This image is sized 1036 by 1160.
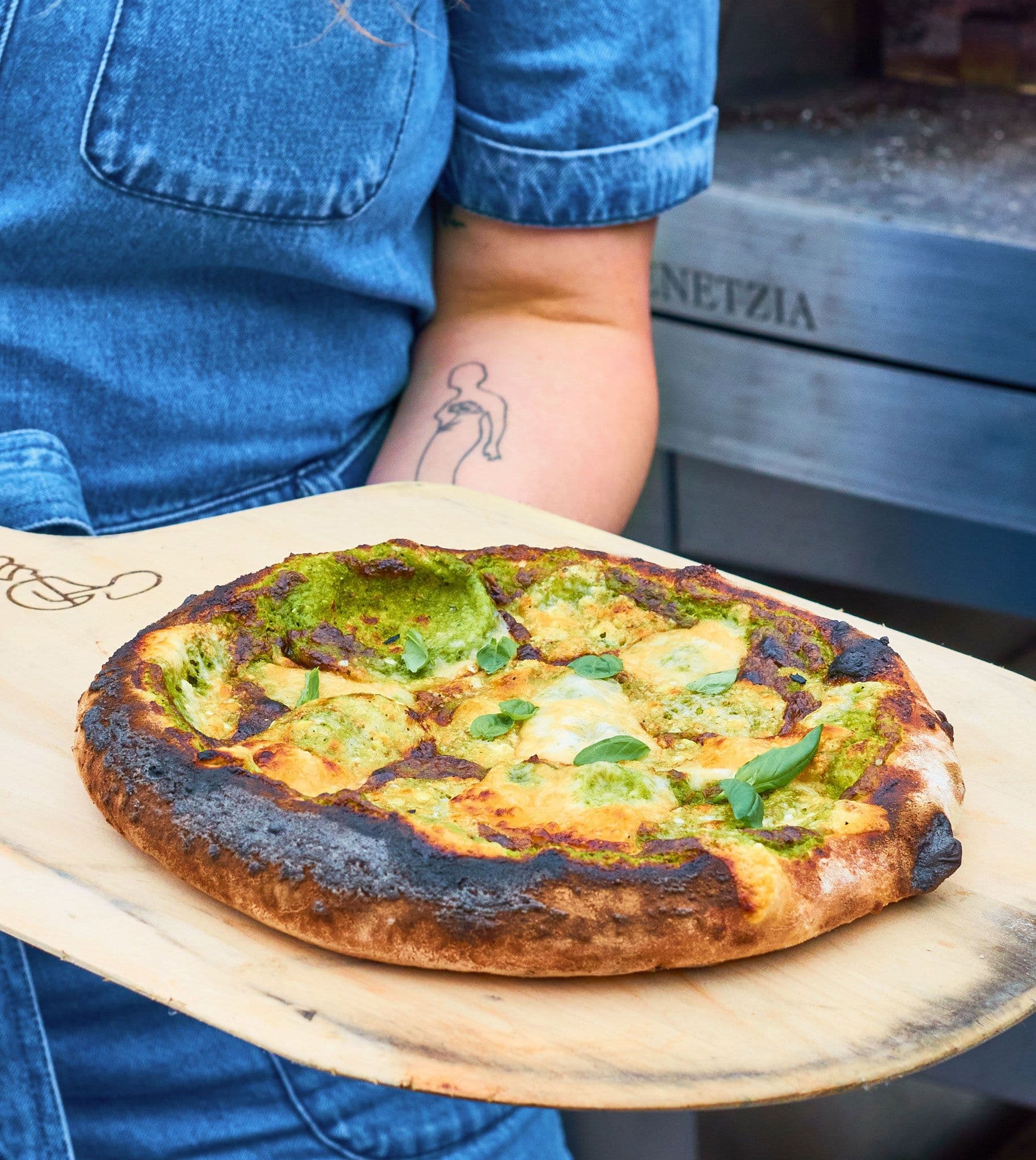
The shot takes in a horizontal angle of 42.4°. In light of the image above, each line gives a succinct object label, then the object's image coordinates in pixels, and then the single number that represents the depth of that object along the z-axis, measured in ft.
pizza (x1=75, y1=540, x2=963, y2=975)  3.07
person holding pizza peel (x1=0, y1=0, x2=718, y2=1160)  4.80
